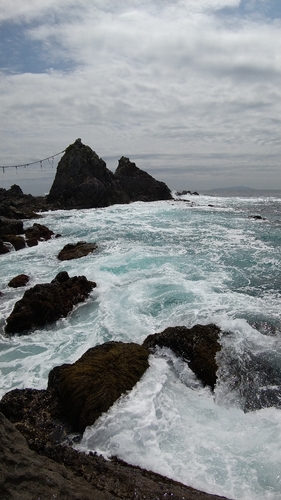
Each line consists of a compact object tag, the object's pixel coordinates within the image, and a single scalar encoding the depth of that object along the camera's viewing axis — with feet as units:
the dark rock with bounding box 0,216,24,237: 90.27
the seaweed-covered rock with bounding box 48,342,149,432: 19.03
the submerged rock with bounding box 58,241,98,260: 65.73
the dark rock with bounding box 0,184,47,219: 130.00
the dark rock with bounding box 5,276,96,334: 35.17
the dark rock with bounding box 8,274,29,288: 49.24
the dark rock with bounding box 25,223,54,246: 88.74
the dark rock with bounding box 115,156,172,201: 257.96
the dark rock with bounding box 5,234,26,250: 78.20
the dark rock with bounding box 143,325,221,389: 24.49
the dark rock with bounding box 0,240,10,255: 74.32
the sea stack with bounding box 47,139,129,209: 197.26
